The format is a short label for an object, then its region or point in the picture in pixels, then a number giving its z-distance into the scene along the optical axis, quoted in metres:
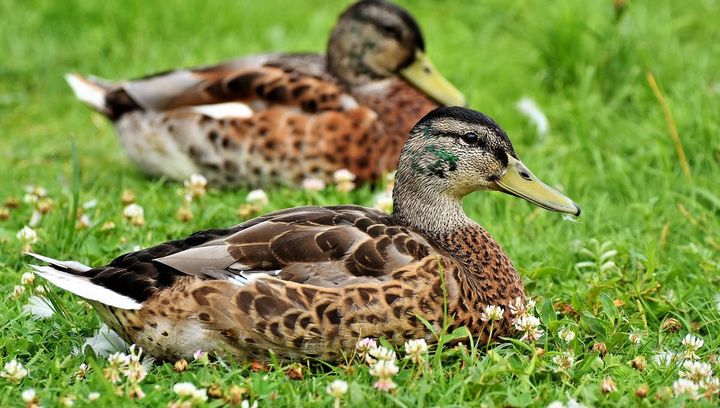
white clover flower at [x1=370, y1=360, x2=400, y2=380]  6.86
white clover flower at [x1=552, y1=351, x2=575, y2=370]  7.34
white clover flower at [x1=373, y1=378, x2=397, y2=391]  6.83
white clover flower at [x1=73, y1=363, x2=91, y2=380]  7.31
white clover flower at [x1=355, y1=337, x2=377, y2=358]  7.35
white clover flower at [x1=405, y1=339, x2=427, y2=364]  7.20
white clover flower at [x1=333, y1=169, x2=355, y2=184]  11.52
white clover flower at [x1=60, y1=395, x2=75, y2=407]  6.73
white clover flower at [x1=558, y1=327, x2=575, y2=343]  7.72
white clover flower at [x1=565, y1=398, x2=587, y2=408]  6.89
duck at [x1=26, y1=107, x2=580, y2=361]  7.50
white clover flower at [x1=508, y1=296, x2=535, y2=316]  8.06
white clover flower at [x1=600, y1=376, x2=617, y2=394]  6.98
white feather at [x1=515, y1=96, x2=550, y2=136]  13.37
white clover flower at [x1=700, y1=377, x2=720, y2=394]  7.00
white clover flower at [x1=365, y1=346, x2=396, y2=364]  7.08
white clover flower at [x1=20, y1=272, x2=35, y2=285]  8.63
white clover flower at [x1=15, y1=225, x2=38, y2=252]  9.37
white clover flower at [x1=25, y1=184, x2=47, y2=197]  10.53
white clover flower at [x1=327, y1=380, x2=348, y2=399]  6.75
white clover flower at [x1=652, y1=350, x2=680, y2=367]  7.68
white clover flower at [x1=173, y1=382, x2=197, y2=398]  6.73
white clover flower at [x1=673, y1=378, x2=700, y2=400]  6.86
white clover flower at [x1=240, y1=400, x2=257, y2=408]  6.82
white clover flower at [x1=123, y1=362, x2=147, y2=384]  7.00
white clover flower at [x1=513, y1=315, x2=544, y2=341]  7.72
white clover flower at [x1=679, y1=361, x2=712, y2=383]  7.18
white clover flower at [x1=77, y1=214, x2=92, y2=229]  10.12
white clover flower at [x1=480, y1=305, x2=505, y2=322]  7.81
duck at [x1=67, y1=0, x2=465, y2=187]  12.45
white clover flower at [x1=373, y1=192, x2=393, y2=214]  10.41
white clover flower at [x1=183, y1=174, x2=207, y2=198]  10.41
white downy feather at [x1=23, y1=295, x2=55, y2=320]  8.31
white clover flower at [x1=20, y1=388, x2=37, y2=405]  6.68
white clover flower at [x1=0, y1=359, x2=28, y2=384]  7.14
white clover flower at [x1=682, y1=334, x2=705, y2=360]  7.72
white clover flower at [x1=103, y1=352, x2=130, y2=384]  7.05
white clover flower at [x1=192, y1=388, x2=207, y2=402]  6.75
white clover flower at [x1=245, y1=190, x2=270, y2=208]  10.68
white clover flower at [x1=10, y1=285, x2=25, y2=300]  8.55
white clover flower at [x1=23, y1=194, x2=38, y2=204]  10.43
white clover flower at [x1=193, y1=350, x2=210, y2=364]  7.33
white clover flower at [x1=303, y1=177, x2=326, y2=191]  11.60
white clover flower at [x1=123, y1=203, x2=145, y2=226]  9.88
